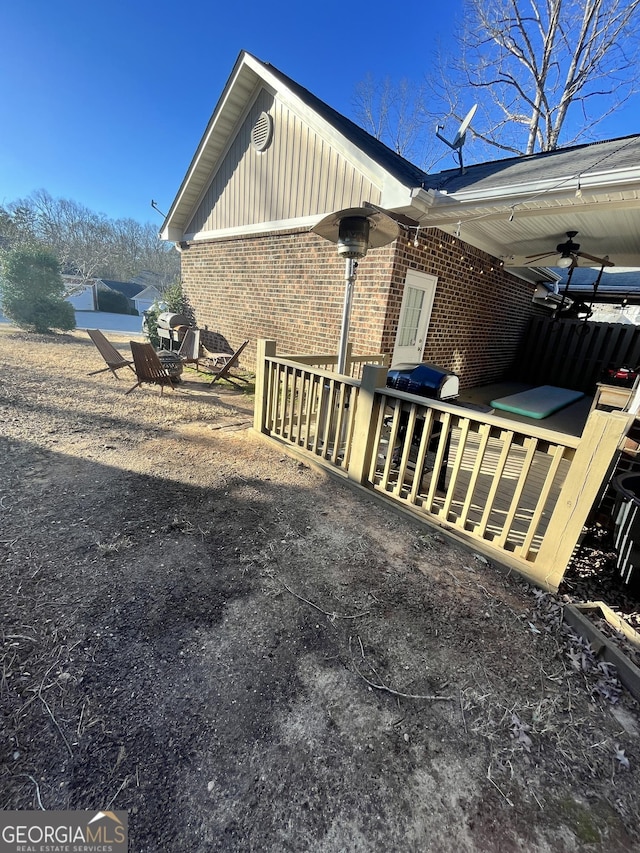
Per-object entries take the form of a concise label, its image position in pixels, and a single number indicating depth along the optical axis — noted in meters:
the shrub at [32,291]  11.44
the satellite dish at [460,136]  4.95
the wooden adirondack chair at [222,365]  6.54
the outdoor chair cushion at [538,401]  6.07
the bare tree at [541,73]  11.30
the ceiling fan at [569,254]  5.28
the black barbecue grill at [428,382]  3.03
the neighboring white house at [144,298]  35.41
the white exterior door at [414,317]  5.48
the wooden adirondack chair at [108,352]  6.19
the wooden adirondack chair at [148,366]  5.49
